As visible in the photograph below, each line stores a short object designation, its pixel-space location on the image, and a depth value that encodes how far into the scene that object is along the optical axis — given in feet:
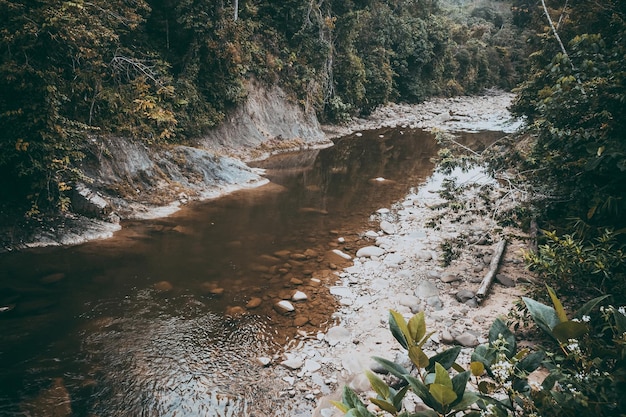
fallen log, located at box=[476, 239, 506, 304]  21.30
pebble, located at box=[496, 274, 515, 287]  22.40
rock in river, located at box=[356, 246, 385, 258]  28.97
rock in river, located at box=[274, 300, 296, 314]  21.78
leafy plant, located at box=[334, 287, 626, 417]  5.01
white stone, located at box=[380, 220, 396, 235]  33.46
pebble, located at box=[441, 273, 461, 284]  24.21
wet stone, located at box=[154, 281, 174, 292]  23.21
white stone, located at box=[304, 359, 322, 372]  17.40
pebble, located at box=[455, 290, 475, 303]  21.73
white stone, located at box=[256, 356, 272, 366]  17.71
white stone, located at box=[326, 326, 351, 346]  19.41
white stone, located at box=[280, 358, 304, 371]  17.53
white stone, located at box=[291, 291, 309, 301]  22.94
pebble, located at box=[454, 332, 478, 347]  17.56
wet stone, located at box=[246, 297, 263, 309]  22.07
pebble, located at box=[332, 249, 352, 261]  28.58
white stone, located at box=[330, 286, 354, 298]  23.68
